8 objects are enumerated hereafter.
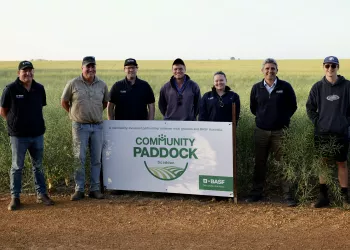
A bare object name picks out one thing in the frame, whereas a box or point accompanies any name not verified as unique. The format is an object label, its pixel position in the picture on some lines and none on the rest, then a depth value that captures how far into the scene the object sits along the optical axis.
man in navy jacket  7.08
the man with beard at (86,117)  7.41
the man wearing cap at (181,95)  7.69
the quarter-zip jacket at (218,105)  7.29
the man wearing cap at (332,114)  6.61
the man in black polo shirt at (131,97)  7.78
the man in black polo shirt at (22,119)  6.99
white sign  7.36
